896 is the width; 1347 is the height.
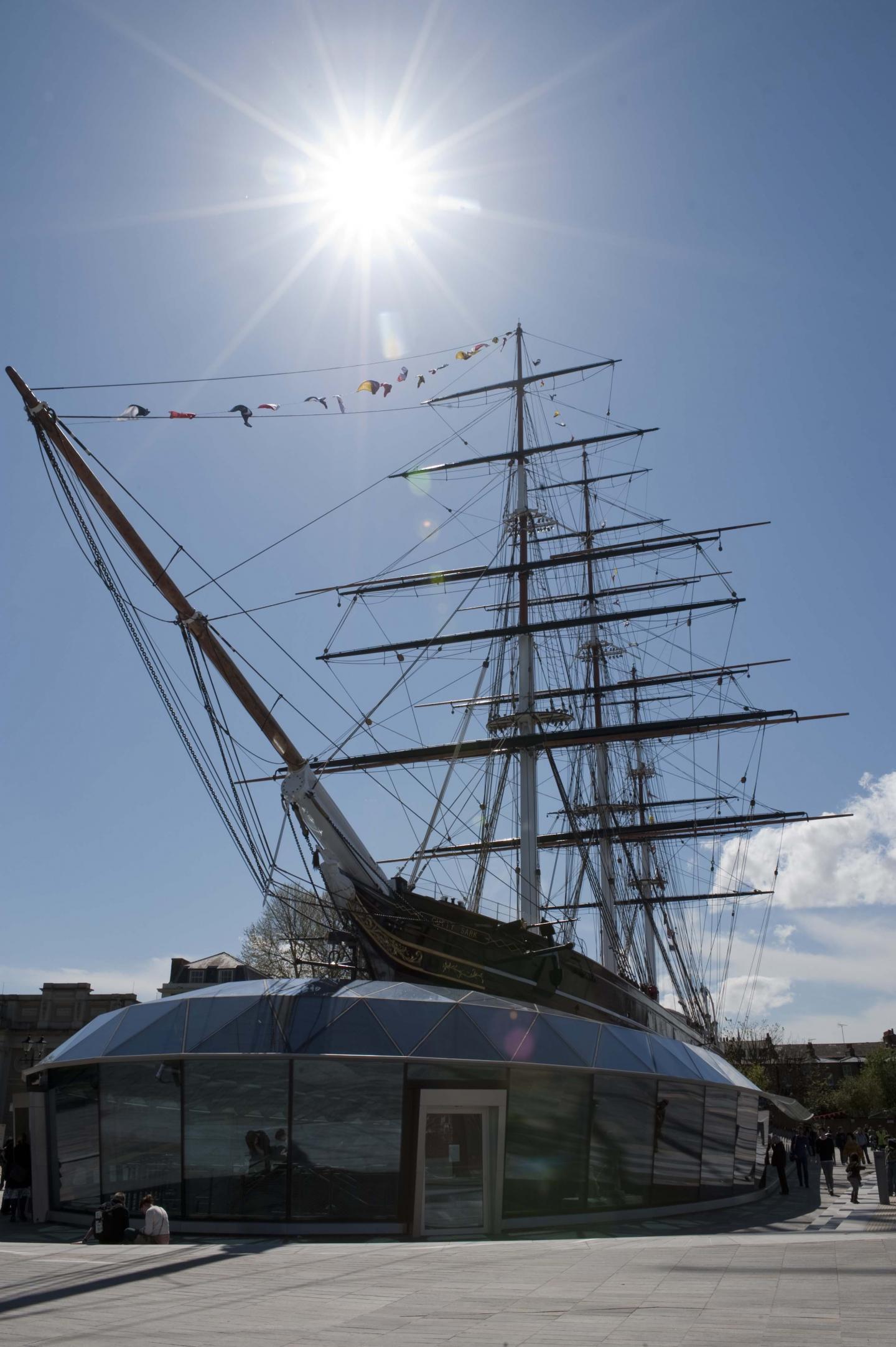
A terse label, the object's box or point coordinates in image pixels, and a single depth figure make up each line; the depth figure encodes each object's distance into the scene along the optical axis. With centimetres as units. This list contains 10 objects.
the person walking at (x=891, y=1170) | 2062
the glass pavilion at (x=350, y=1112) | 1555
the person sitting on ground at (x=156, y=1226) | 1330
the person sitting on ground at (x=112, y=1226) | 1336
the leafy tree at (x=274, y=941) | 4119
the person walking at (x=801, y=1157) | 2789
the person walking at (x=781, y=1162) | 2497
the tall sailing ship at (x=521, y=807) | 1970
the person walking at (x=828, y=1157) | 2570
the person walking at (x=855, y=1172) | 2214
